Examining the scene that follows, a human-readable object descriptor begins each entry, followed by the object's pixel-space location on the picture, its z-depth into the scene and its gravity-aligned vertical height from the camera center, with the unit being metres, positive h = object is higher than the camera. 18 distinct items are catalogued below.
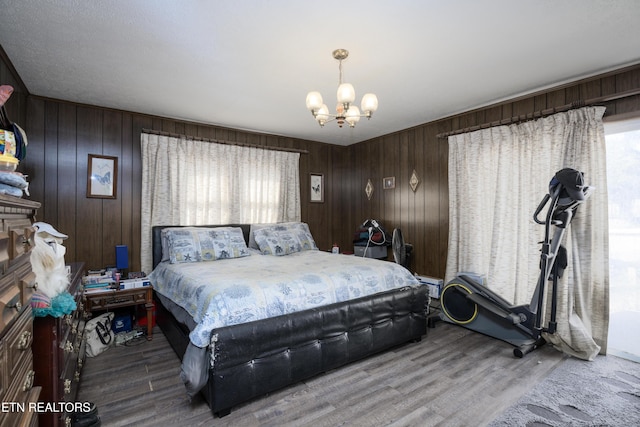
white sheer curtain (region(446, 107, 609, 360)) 2.83 +0.00
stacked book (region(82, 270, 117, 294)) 3.06 -0.69
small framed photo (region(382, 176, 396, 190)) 4.92 +0.52
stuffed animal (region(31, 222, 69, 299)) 1.37 -0.26
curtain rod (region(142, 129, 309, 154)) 3.92 +1.04
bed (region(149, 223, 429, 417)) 2.03 -0.77
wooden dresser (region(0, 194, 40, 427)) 0.85 -0.33
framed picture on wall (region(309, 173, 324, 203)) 5.40 +0.49
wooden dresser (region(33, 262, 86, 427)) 1.34 -0.71
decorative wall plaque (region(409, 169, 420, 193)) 4.54 +0.50
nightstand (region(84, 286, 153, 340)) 2.98 -0.86
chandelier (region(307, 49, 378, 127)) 2.30 +0.86
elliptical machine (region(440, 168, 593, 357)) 2.68 -0.85
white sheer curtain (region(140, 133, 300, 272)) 3.89 +0.43
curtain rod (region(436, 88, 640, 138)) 2.73 +1.06
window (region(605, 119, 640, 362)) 2.80 -0.19
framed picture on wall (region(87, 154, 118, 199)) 3.57 +0.44
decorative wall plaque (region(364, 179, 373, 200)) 5.34 +0.45
